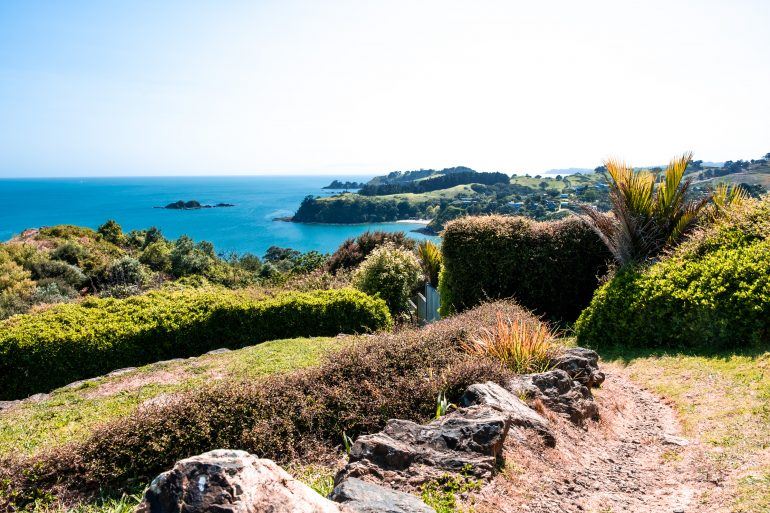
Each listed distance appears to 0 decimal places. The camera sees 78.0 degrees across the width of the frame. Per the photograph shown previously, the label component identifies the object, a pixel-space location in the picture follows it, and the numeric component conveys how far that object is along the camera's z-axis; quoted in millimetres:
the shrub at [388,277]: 14398
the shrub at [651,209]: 9352
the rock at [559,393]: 4914
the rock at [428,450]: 3375
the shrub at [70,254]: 22020
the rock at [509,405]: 4305
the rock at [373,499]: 2658
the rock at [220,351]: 9742
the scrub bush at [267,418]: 4070
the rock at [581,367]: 5766
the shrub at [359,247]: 19797
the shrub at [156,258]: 25078
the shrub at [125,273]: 20647
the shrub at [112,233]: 29594
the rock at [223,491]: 2219
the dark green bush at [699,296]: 6457
